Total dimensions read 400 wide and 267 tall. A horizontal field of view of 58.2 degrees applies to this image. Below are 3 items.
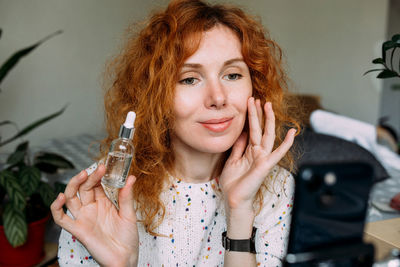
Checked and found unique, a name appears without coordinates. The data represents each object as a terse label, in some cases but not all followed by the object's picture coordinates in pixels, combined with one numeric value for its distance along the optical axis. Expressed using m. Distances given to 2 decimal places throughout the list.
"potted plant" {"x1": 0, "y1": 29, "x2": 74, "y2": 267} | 1.49
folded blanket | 2.26
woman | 0.83
